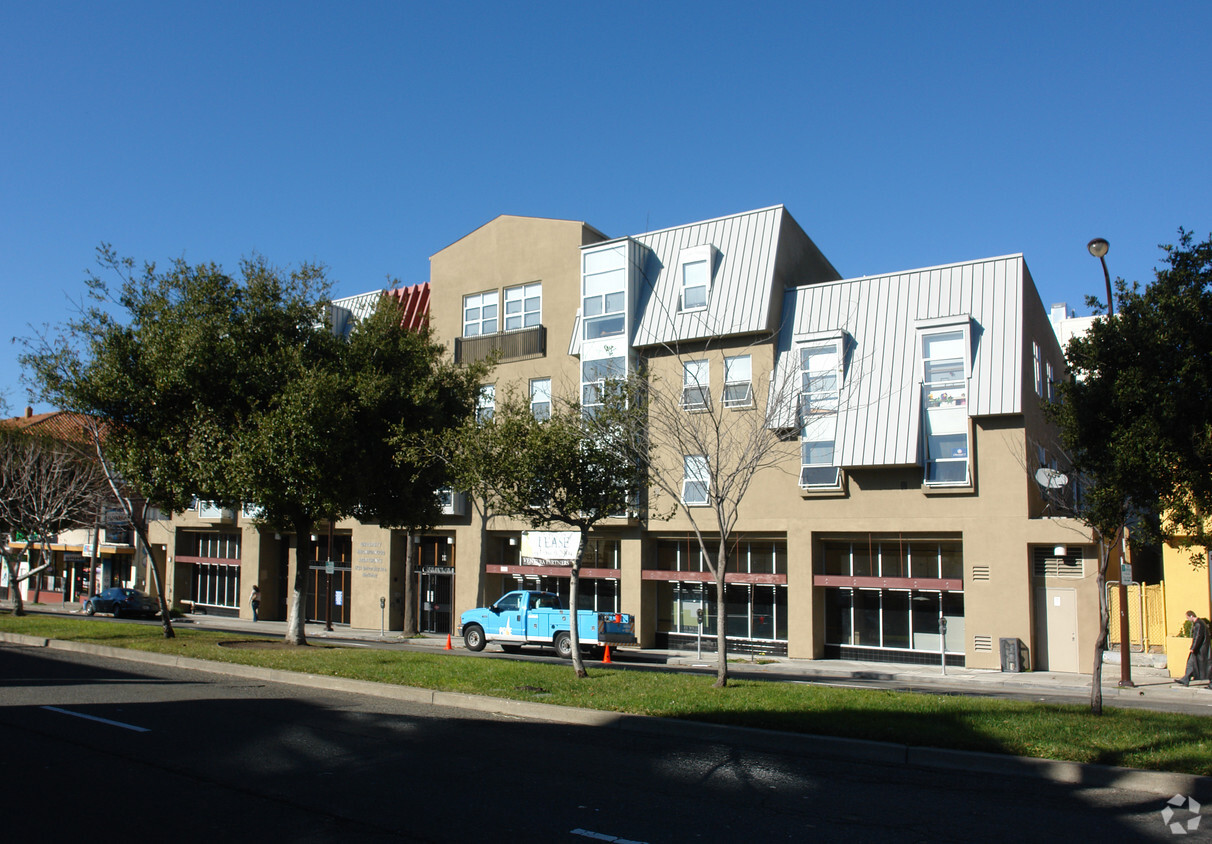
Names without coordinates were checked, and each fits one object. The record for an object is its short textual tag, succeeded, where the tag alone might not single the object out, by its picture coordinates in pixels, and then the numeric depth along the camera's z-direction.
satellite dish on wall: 17.83
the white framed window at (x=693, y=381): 24.96
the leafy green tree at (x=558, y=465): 15.45
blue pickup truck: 25.38
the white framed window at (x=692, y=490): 27.94
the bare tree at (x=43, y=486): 31.95
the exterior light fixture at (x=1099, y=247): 19.83
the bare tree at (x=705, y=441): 14.78
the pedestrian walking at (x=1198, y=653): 19.84
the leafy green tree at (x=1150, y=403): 10.88
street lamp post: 19.84
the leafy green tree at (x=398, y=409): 18.95
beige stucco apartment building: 24.27
